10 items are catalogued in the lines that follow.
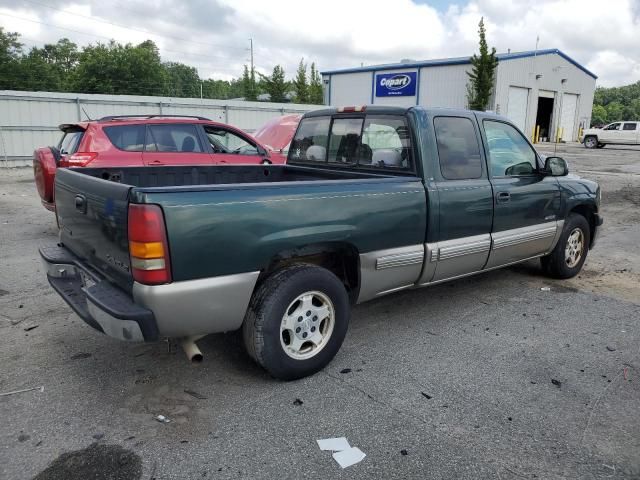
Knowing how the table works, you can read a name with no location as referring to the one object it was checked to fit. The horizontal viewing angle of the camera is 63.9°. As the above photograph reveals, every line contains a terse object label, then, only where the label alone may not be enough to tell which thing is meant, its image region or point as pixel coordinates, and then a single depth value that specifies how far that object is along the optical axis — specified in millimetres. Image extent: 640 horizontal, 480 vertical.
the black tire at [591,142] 34062
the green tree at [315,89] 46375
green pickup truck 2828
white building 34875
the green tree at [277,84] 43375
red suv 7199
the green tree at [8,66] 52344
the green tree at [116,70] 58688
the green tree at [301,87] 44844
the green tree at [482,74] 31953
